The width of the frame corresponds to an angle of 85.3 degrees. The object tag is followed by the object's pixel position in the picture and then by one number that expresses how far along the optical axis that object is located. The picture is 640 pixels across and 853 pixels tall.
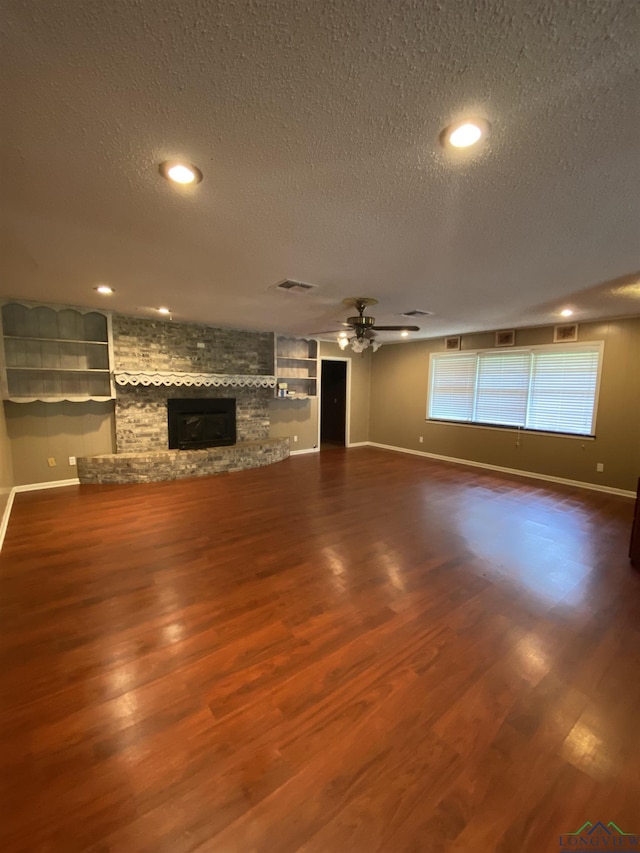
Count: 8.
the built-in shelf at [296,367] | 7.01
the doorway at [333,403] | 8.25
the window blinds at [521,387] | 5.35
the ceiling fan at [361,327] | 3.91
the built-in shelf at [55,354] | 4.62
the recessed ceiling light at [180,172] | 1.59
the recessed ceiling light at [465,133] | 1.31
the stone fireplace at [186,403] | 5.31
